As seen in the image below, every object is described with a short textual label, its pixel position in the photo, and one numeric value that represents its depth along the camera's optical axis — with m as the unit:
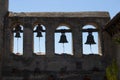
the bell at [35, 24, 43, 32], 16.81
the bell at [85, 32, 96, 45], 16.64
